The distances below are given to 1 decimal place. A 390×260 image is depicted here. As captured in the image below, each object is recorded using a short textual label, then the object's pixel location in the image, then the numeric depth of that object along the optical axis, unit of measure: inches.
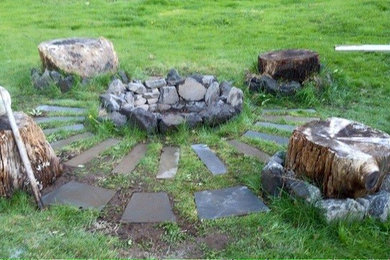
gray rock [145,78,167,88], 233.0
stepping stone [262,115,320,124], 206.1
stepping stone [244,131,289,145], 183.3
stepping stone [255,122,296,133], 194.9
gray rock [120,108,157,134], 189.5
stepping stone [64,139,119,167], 167.9
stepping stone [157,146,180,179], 159.6
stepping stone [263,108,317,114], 217.5
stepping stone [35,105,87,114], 220.5
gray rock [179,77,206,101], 228.1
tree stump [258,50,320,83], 236.1
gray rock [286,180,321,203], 130.0
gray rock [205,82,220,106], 221.3
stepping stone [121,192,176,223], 134.3
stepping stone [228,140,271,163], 169.5
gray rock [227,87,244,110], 207.0
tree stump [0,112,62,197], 138.7
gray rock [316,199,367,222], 125.2
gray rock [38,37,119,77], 253.0
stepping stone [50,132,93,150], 181.2
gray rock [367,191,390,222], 127.6
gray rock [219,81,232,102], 217.4
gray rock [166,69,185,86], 232.8
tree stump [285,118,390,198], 128.2
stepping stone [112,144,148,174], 163.0
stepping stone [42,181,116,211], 140.9
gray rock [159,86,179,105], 229.0
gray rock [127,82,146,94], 230.5
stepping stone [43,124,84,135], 195.3
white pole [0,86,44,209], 137.8
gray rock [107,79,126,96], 225.4
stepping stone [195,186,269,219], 136.1
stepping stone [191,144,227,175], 161.6
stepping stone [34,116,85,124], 207.5
